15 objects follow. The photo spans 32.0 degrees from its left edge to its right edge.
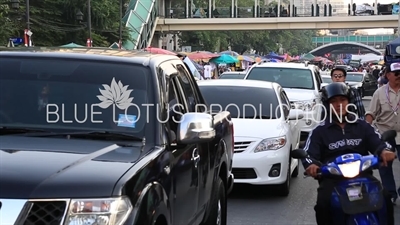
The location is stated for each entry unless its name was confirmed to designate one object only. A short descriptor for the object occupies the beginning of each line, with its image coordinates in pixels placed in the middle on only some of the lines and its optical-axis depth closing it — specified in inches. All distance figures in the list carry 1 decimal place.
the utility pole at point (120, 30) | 1892.1
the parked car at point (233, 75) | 933.5
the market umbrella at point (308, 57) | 3457.2
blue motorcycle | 203.2
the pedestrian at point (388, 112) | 343.3
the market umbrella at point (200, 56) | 1894.7
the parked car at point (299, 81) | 621.0
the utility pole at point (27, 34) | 1047.0
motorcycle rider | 218.1
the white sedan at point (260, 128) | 369.1
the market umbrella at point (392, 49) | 906.1
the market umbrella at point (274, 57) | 2618.8
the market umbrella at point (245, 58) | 2239.2
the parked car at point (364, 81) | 1347.2
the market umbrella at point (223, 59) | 1937.7
